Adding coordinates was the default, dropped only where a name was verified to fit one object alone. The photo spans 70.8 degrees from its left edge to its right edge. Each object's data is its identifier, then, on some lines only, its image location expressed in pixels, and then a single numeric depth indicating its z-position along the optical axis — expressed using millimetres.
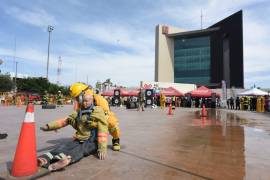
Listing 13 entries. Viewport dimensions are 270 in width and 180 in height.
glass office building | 54470
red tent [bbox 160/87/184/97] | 25580
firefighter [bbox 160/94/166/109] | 23168
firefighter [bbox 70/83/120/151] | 3341
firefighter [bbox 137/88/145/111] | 16772
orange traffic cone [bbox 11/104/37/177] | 2427
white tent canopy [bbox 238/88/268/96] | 20379
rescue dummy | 2961
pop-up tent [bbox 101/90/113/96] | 27551
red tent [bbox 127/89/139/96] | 27281
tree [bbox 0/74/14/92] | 50727
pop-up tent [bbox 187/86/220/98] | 22206
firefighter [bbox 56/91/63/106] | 23341
